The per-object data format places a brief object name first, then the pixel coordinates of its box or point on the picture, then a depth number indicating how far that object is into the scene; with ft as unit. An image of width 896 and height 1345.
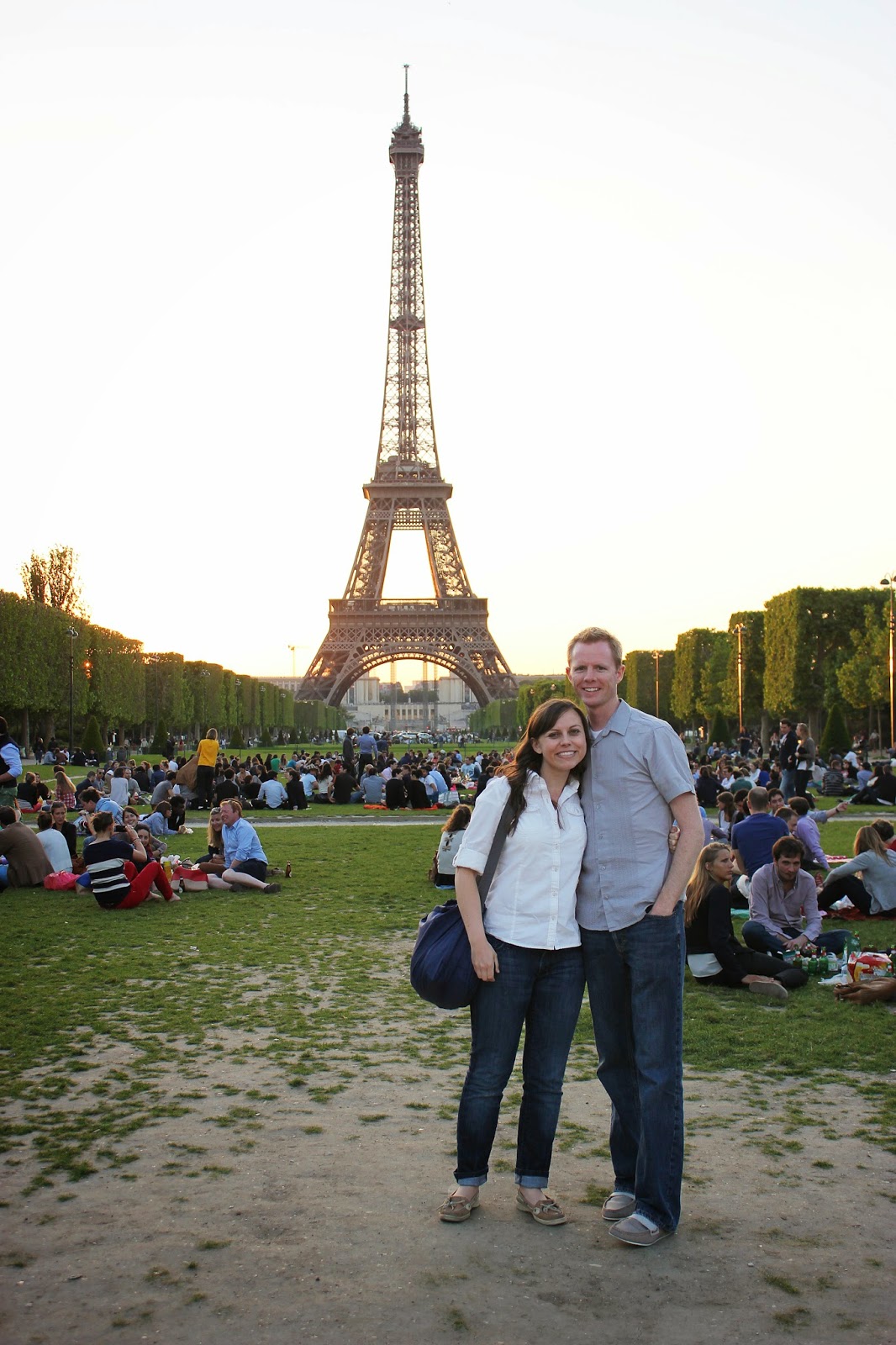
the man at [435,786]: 85.49
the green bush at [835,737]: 116.67
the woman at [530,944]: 12.92
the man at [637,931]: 12.74
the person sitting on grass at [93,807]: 51.06
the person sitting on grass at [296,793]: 80.89
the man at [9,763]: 39.22
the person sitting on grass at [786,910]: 27.02
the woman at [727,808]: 46.80
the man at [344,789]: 88.19
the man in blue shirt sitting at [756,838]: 33.01
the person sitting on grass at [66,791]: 59.06
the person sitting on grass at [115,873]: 36.86
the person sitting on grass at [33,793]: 66.49
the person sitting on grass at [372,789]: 84.48
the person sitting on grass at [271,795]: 81.20
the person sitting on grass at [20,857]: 42.19
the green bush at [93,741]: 143.95
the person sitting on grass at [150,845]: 43.69
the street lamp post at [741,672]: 159.33
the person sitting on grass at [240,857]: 40.83
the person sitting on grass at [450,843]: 32.09
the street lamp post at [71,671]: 145.32
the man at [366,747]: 115.55
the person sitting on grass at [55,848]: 42.93
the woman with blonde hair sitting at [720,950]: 24.35
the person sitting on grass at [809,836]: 37.73
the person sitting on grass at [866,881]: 32.73
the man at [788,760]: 73.61
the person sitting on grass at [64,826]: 44.14
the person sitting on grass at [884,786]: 67.82
